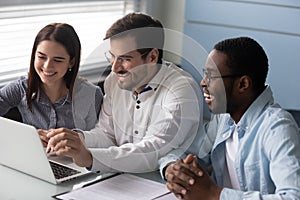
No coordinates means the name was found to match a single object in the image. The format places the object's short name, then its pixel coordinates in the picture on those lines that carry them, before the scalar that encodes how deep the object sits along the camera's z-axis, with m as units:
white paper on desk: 2.07
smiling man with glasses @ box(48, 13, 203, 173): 2.25
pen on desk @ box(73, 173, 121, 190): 2.16
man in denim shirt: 1.95
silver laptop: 2.16
